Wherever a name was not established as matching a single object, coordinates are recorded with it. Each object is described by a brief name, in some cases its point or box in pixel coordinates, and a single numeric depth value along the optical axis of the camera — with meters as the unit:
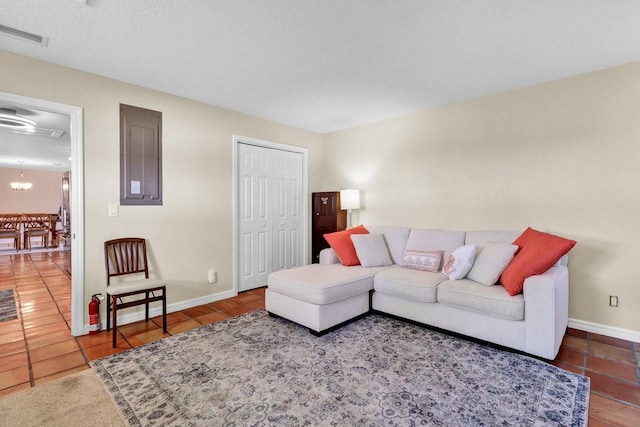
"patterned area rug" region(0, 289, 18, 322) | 3.21
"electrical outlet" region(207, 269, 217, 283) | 3.71
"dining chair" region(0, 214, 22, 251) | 7.57
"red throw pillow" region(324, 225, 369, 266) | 3.53
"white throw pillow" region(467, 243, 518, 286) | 2.66
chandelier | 9.09
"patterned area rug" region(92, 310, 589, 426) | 1.69
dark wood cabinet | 4.56
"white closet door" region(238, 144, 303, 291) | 4.16
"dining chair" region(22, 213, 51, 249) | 7.92
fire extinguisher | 2.78
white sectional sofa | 2.27
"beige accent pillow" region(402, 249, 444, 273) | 3.21
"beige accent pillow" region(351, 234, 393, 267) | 3.48
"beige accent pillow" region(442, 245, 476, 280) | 2.85
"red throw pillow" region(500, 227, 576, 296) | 2.37
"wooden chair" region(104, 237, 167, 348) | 2.66
